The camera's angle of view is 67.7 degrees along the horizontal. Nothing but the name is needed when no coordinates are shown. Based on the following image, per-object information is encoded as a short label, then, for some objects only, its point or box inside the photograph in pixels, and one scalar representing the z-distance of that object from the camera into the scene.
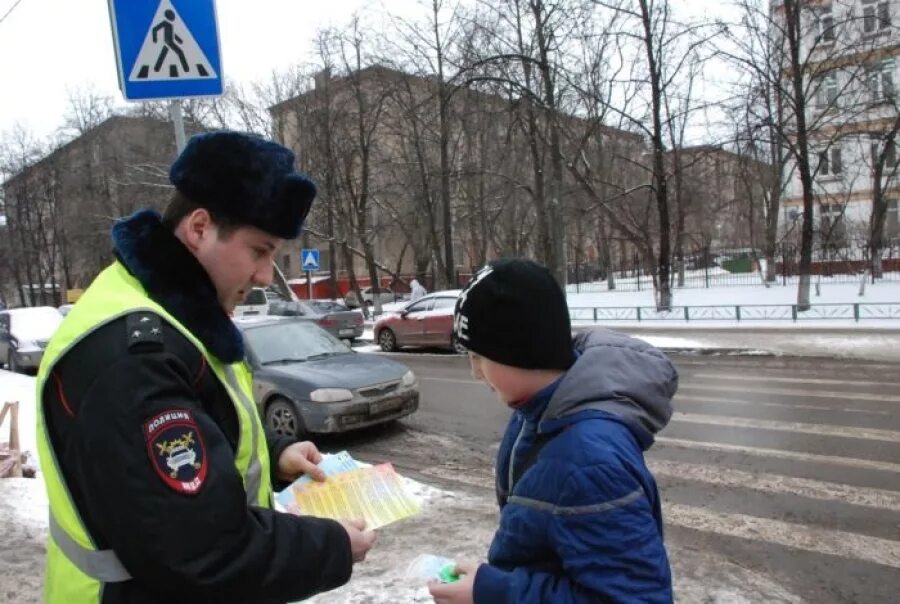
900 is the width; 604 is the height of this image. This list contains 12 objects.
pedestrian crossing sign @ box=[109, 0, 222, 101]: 3.77
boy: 1.45
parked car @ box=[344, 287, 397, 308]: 30.45
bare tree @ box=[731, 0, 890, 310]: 19.75
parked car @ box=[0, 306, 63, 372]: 17.03
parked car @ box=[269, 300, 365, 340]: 21.08
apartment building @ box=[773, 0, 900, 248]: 20.56
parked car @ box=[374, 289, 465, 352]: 17.64
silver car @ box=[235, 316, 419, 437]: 7.91
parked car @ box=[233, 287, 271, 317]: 25.54
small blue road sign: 23.44
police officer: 1.19
